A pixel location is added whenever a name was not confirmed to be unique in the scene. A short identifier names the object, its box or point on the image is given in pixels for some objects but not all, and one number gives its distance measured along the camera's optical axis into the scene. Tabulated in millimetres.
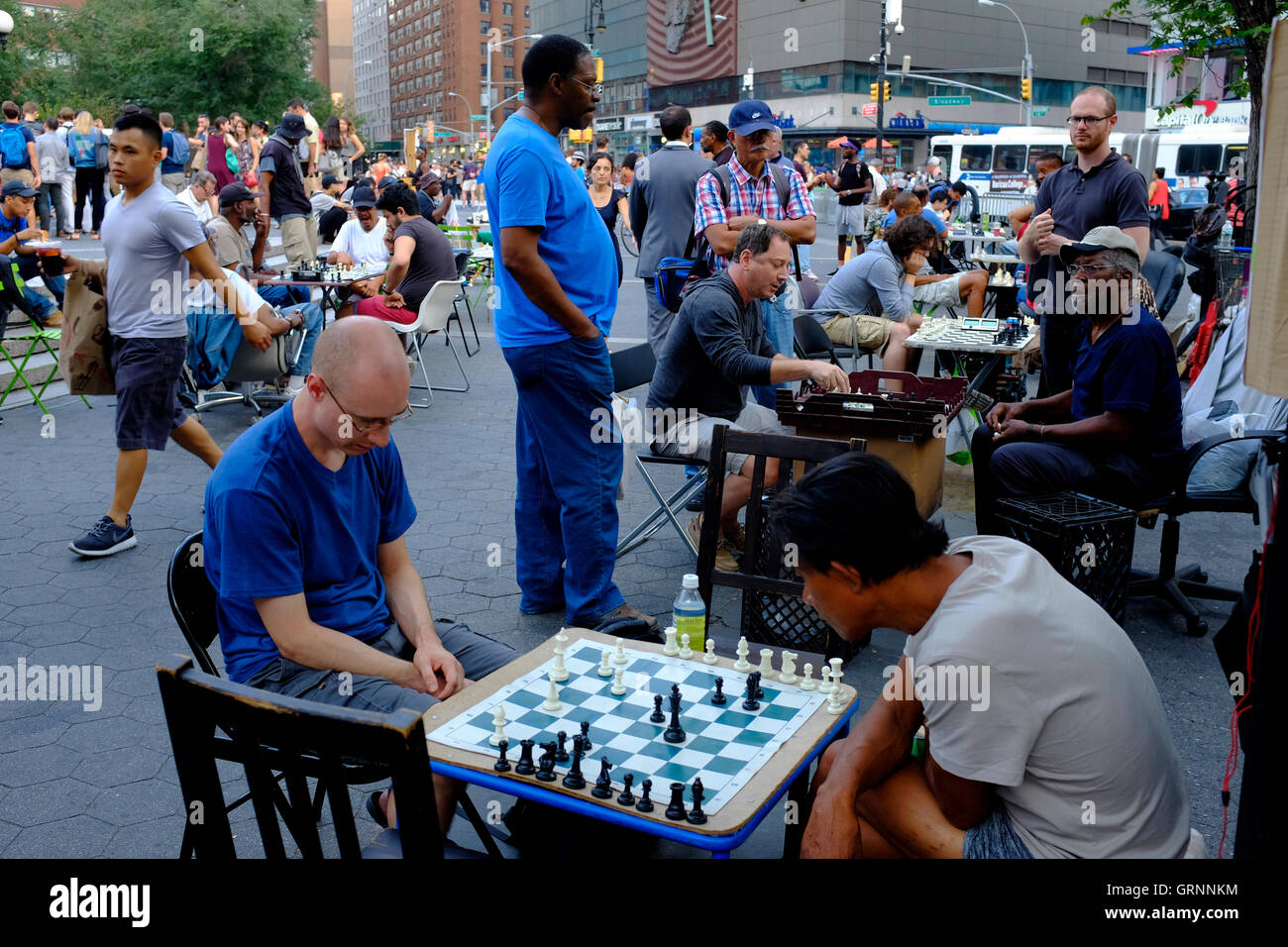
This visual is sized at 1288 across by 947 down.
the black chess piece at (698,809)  2000
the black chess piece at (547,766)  2133
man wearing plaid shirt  6809
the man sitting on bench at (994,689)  2084
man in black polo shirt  6184
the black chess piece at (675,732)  2332
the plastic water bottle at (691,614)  3182
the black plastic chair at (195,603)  2742
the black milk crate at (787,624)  4156
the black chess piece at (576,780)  2123
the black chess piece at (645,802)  2043
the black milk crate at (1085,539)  4336
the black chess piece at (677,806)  1999
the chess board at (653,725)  2230
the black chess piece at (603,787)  2090
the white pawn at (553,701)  2486
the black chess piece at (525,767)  2158
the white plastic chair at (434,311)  8914
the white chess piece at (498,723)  2298
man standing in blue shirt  4074
